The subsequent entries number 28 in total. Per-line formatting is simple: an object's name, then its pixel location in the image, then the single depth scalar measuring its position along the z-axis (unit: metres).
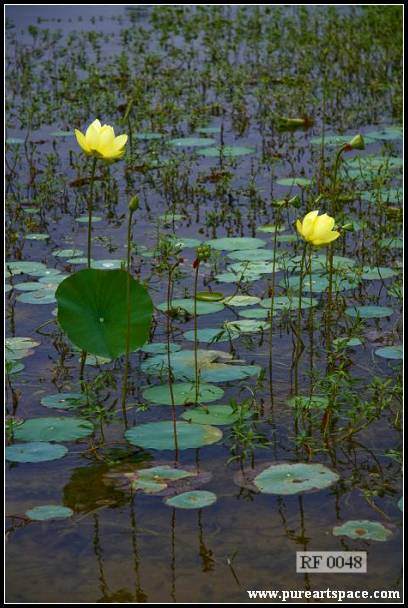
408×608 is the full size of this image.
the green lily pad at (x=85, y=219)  10.57
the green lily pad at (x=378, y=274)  8.79
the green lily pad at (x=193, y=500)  5.50
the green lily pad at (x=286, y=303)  8.05
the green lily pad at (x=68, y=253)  9.54
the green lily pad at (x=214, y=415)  6.37
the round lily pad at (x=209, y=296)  8.41
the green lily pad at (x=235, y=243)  9.45
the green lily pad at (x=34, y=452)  6.00
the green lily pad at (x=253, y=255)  9.12
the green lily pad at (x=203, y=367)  7.00
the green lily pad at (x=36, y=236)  10.02
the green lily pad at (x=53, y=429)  6.21
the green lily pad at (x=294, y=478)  5.61
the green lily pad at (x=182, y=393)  6.67
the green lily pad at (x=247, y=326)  7.75
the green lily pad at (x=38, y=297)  8.31
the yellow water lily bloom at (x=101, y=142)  6.74
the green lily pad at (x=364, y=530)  5.23
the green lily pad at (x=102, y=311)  6.74
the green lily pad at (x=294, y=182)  11.25
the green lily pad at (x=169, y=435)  6.09
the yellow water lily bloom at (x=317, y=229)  6.49
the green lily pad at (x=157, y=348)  7.44
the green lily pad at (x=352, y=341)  7.49
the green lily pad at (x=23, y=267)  9.05
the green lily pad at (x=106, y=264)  8.94
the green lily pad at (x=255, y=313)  8.01
